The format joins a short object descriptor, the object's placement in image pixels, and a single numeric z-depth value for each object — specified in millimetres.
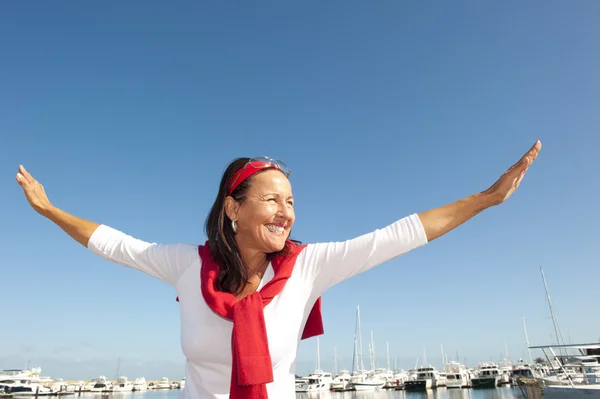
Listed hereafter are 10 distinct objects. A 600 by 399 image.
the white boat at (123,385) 93062
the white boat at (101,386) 85750
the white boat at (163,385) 119938
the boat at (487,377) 73250
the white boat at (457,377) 75000
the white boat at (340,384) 75000
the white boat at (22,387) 58219
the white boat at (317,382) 73250
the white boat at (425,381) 73562
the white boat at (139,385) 98312
